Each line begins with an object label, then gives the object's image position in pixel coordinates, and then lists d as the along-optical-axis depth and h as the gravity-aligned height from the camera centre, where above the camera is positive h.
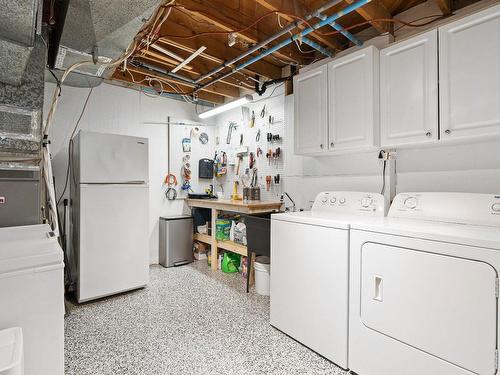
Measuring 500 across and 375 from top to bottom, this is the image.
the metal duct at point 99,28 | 1.47 +0.99
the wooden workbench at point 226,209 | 3.11 -0.29
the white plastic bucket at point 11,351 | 0.79 -0.53
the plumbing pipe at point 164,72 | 2.90 +1.34
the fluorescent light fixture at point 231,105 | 3.14 +1.02
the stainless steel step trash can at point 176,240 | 3.72 -0.77
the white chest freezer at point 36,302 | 1.02 -0.46
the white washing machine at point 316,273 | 1.76 -0.63
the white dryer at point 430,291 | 1.26 -0.57
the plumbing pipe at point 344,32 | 2.02 +1.32
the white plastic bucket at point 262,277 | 2.83 -0.97
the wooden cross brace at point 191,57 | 2.56 +1.31
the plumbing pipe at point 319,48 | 2.40 +1.32
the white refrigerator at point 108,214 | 2.63 -0.28
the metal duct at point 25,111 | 1.59 +0.47
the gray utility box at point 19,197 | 1.87 -0.07
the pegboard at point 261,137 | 3.44 +0.70
